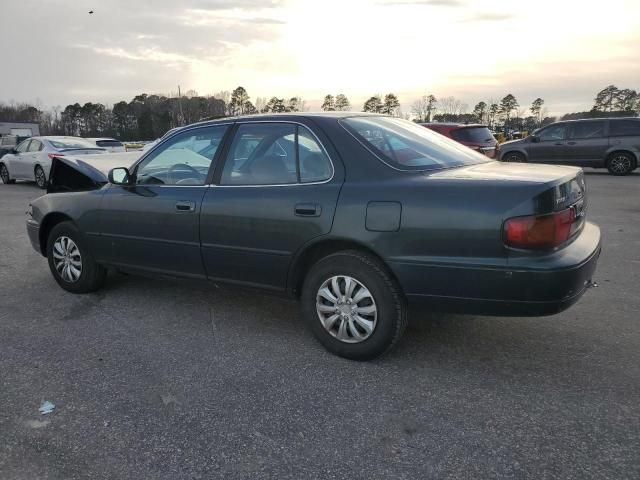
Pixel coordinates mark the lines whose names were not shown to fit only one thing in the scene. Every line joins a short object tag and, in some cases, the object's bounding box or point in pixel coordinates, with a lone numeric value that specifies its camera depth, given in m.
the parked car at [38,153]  14.24
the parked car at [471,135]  12.73
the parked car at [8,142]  21.94
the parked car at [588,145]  15.00
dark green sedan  2.94
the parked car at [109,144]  16.37
